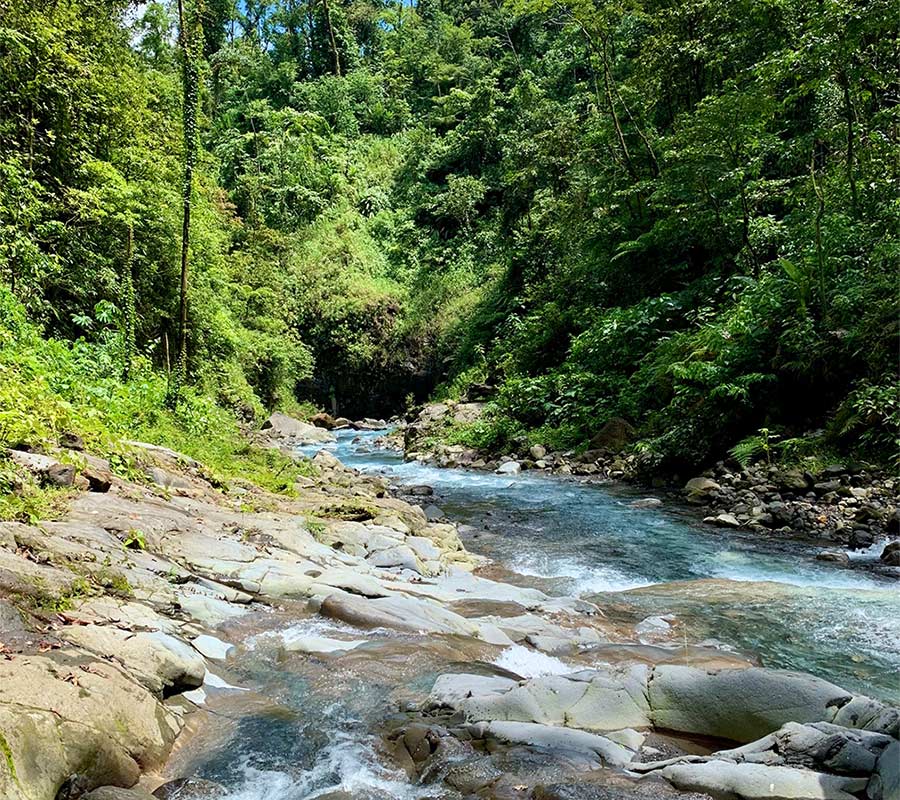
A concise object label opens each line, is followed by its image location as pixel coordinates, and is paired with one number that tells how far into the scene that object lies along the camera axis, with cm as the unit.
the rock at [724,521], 1065
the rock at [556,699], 440
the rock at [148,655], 422
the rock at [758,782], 325
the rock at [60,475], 683
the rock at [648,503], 1241
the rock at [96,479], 747
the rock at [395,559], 830
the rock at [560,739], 391
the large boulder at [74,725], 310
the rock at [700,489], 1215
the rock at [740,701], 425
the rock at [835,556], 852
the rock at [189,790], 351
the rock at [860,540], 889
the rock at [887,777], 312
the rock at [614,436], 1642
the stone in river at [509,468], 1716
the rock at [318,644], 548
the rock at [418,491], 1486
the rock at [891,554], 818
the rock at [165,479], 905
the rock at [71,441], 816
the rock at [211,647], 513
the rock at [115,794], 320
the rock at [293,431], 2483
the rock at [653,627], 667
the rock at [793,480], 1079
